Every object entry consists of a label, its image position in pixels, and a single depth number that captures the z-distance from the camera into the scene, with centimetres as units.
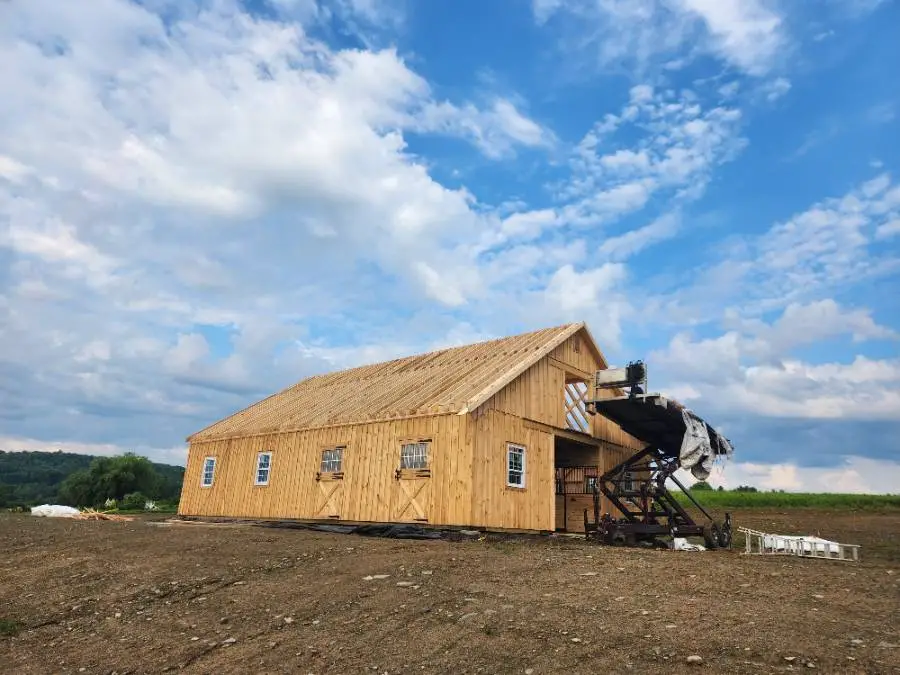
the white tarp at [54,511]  2960
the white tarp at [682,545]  1742
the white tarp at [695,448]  1838
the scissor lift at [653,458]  1783
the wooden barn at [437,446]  1675
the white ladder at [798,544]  1516
